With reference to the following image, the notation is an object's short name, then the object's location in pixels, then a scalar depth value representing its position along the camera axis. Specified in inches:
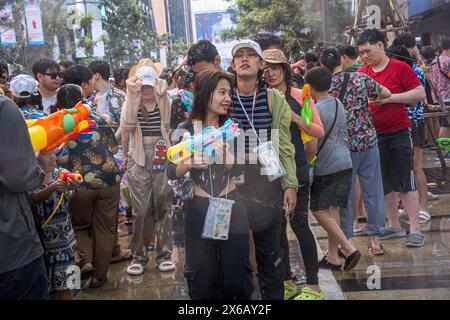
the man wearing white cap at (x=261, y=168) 135.4
